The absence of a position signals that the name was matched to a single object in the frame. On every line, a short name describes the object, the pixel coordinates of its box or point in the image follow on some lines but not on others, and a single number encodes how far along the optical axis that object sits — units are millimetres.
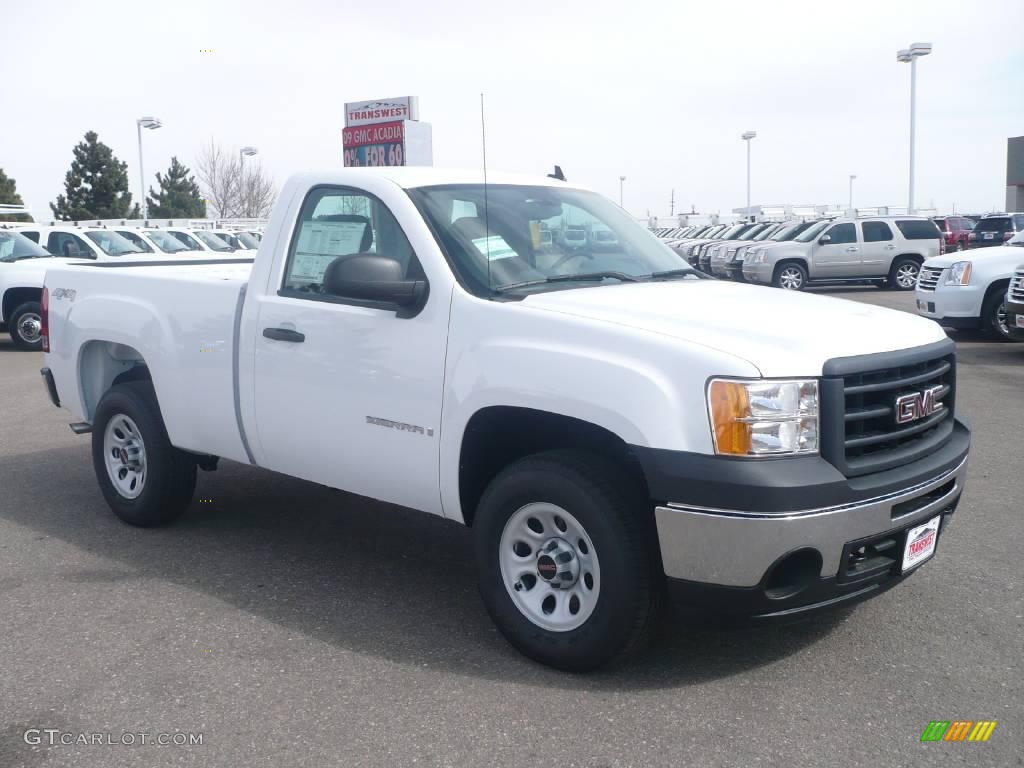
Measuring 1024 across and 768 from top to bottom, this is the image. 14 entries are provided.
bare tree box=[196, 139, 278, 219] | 66688
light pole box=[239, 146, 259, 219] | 65812
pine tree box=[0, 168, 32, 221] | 56281
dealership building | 61562
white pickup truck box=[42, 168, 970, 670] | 3646
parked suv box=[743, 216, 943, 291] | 25953
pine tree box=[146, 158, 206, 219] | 67750
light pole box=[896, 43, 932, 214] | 41625
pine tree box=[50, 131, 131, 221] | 58031
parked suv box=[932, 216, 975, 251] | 32469
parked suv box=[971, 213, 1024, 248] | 32188
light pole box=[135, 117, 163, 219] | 43344
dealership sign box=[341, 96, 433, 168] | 16641
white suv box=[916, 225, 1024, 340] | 13922
